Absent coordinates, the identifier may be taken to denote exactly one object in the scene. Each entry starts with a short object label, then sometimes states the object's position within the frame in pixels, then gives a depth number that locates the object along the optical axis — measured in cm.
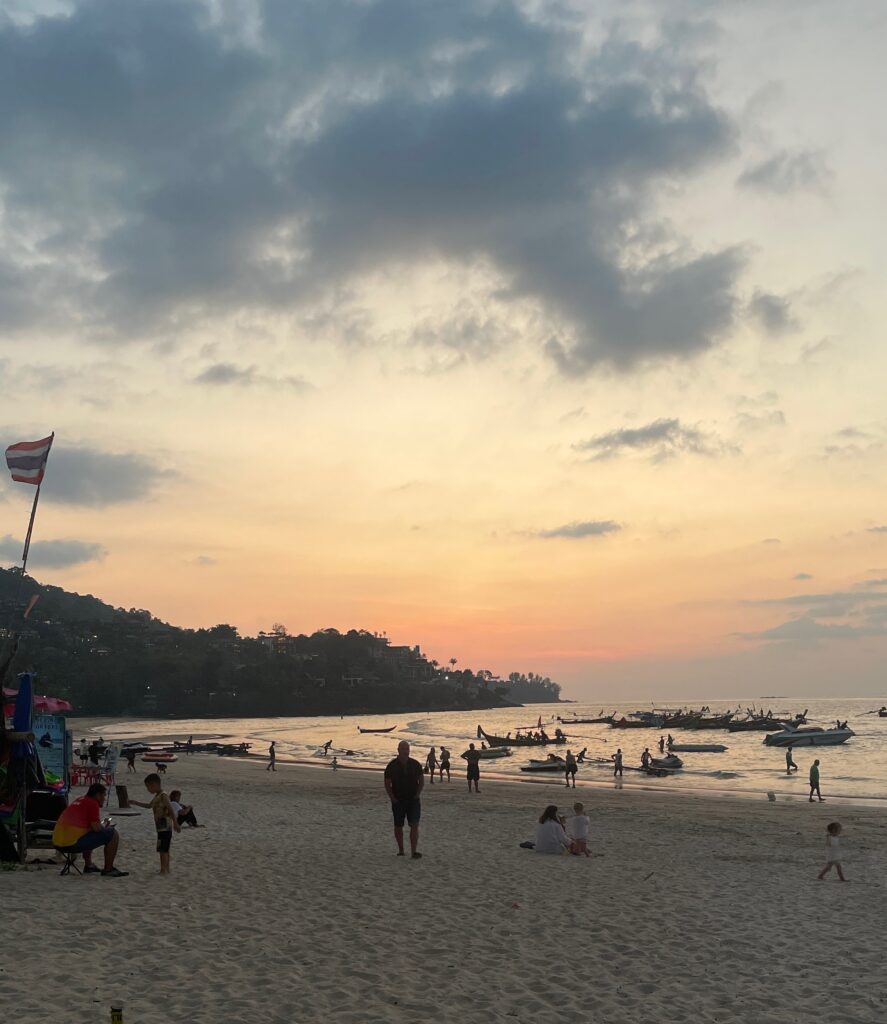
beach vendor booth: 1141
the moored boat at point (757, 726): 10575
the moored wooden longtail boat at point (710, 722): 11062
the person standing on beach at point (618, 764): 4484
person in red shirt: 1134
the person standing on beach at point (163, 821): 1185
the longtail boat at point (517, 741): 7718
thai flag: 1559
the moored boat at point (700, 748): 7825
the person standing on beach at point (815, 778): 3416
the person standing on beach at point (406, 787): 1358
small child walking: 1424
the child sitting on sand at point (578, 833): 1548
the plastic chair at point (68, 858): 1131
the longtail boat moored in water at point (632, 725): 13275
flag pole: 1404
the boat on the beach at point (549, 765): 4966
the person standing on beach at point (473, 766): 3212
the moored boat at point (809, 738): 7988
